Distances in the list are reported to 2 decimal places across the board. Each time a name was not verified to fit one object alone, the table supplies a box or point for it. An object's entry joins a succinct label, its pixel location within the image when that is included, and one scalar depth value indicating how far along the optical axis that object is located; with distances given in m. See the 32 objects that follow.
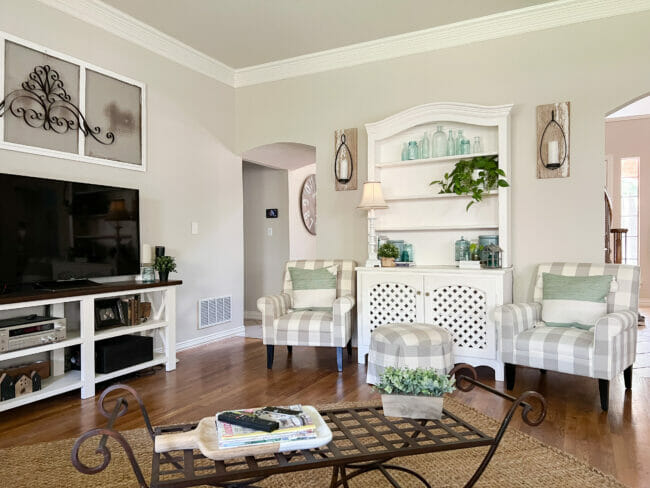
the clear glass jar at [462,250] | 3.94
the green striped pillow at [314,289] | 4.05
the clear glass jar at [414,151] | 4.21
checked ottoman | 3.03
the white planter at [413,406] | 1.70
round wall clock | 6.60
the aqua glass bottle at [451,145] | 4.06
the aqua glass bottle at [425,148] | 4.20
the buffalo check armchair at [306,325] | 3.70
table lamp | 4.06
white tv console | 2.82
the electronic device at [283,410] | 1.67
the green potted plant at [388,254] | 4.08
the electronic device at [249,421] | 1.51
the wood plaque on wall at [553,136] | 3.76
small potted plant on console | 3.84
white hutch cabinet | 3.63
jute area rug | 1.98
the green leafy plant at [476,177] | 3.83
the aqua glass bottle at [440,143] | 4.10
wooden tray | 1.41
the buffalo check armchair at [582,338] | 2.79
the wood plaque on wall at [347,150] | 4.63
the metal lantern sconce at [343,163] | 4.59
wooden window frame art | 3.15
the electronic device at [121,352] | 3.31
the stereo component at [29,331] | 2.77
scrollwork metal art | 3.23
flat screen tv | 3.00
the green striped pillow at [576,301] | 3.20
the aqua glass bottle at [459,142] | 4.04
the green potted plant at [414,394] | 1.70
